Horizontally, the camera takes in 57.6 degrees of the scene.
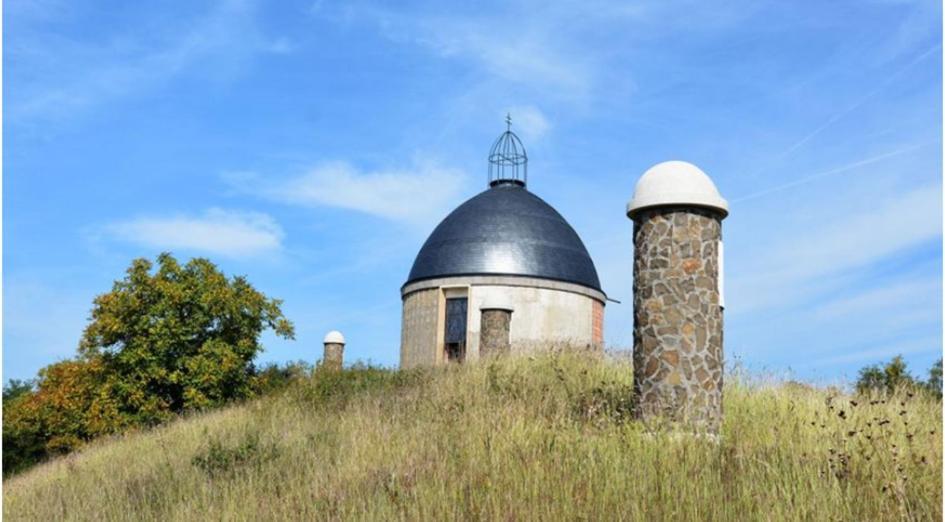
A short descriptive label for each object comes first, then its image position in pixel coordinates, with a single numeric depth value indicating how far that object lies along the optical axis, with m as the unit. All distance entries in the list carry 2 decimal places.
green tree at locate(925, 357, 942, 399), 27.92
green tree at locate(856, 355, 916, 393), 27.70
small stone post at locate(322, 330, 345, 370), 33.09
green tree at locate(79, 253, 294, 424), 23.77
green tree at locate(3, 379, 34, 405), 44.39
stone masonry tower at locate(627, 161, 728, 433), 10.60
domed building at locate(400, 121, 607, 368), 29.22
